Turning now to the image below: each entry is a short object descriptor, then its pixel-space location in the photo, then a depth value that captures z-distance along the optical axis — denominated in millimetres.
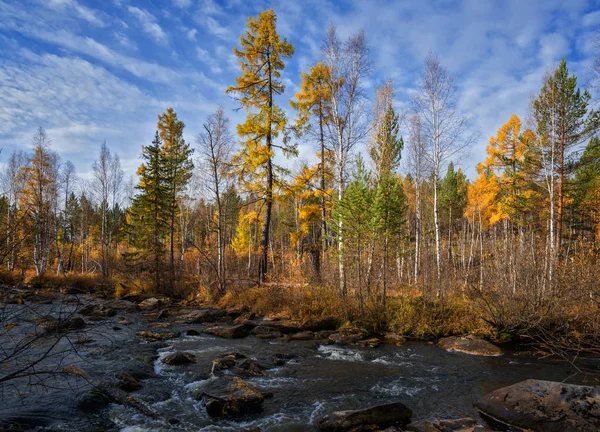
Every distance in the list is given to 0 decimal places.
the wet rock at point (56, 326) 3768
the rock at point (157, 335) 12055
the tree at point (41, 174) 26078
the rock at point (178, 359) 9334
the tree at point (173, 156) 24688
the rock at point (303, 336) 12656
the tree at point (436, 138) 17156
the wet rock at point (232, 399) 6539
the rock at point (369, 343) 11766
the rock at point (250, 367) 8761
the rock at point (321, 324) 13797
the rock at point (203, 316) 15300
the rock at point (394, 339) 12258
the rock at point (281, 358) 9719
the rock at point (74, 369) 7579
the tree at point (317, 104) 20006
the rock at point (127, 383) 7523
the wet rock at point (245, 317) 15002
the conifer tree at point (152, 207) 23250
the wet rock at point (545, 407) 5688
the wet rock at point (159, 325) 13867
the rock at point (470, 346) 10984
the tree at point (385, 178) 14453
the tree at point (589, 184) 18953
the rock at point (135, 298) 19886
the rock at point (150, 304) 17984
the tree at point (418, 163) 20281
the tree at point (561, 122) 19016
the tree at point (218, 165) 19562
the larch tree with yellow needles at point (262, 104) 19500
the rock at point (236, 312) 15961
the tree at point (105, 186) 28469
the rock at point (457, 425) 5793
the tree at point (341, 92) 16281
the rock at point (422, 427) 5730
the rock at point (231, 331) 12695
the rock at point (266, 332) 12705
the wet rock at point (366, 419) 5898
